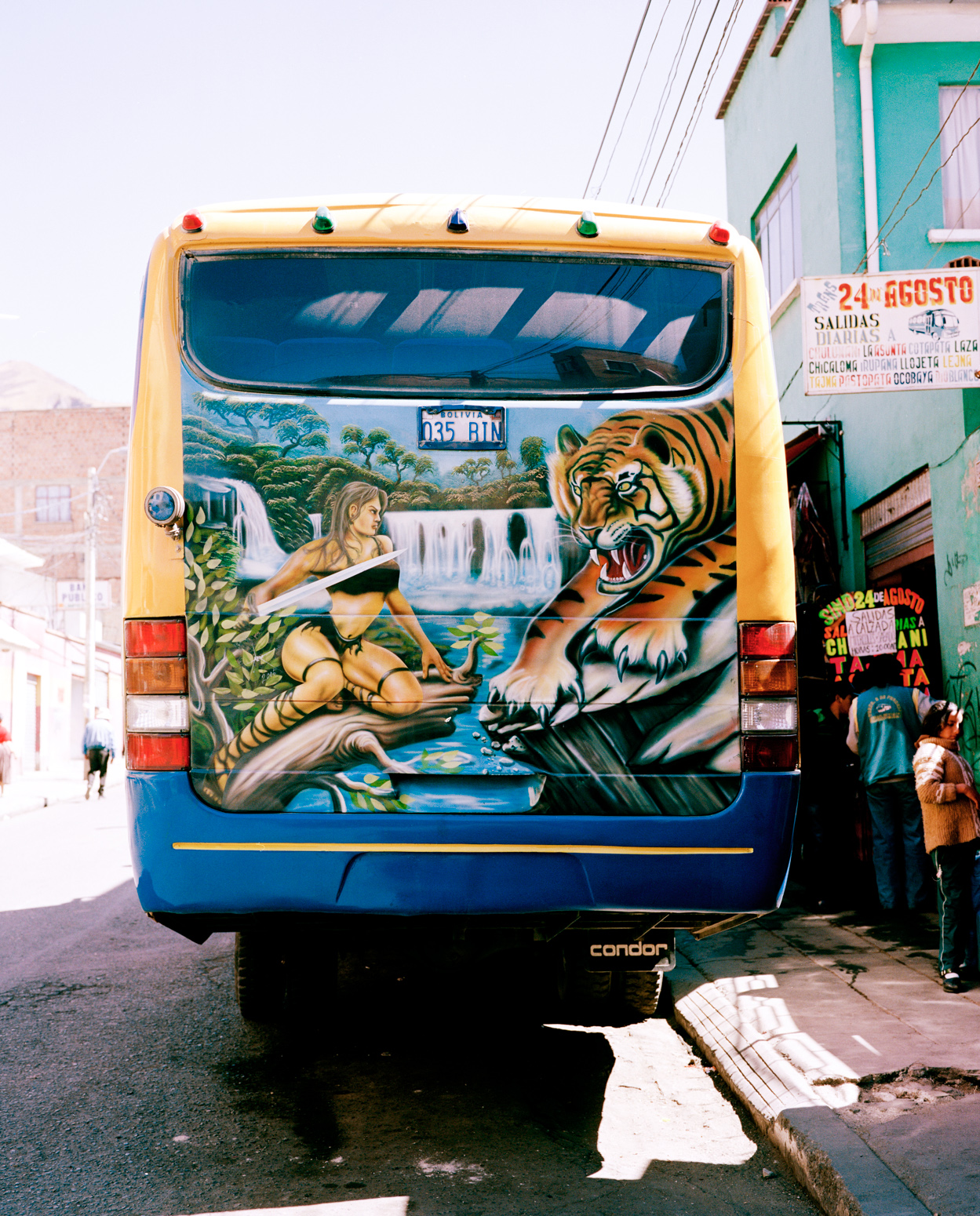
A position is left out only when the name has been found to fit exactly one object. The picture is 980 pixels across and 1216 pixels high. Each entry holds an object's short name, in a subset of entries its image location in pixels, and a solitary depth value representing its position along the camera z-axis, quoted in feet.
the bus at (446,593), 12.04
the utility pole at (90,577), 98.68
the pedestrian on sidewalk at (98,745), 66.44
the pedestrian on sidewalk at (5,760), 68.33
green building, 29.09
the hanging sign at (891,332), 22.66
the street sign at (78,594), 171.73
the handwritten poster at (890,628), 27.09
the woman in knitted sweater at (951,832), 19.22
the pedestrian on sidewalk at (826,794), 27.86
